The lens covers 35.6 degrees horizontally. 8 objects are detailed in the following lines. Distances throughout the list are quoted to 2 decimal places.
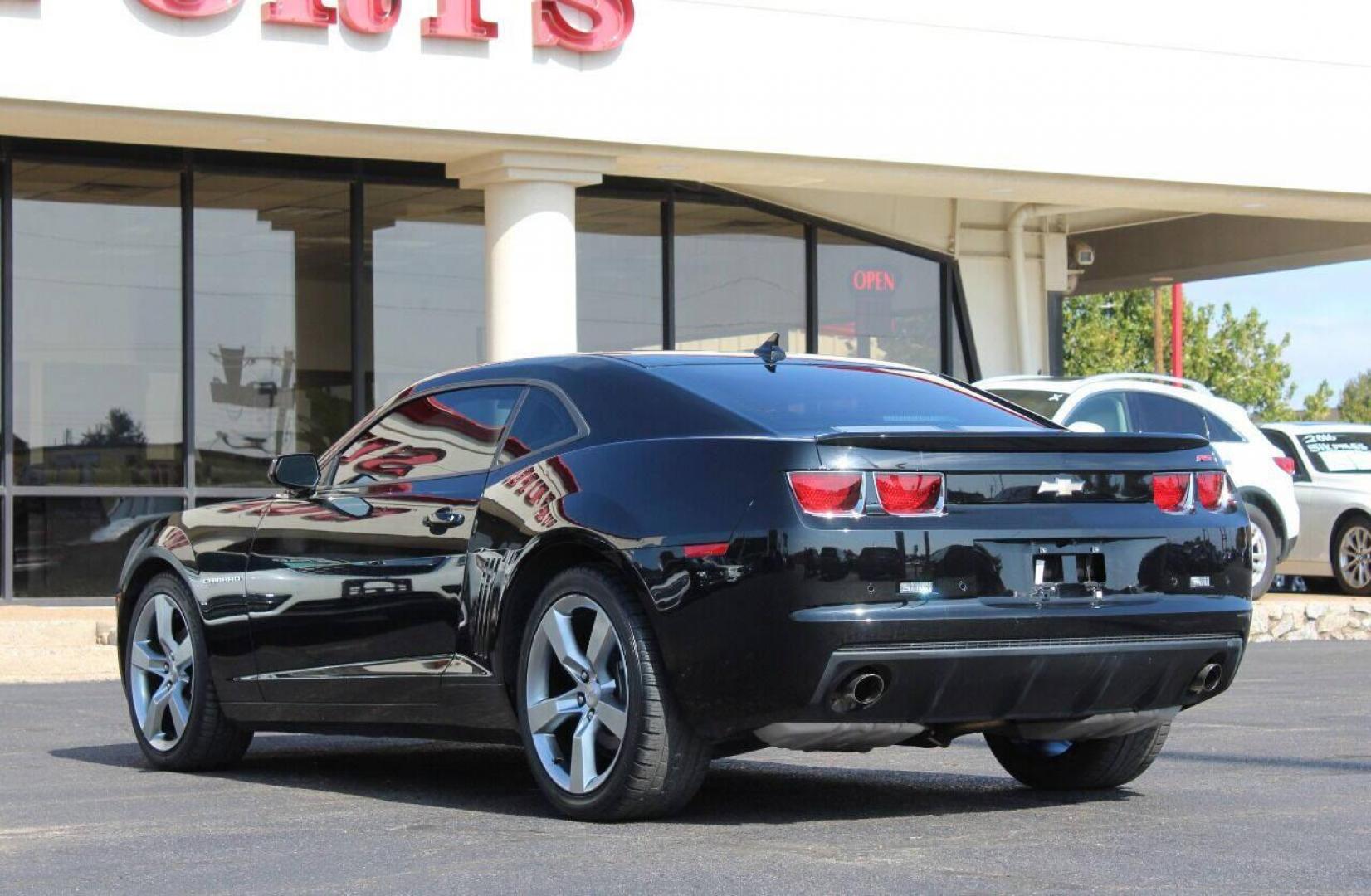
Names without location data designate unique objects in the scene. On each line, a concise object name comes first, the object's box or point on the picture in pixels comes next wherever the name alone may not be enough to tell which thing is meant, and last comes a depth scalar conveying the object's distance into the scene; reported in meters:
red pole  52.38
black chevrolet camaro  5.76
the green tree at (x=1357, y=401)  131.56
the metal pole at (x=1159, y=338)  62.33
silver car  19.39
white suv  16.67
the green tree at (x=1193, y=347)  74.62
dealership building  16.28
